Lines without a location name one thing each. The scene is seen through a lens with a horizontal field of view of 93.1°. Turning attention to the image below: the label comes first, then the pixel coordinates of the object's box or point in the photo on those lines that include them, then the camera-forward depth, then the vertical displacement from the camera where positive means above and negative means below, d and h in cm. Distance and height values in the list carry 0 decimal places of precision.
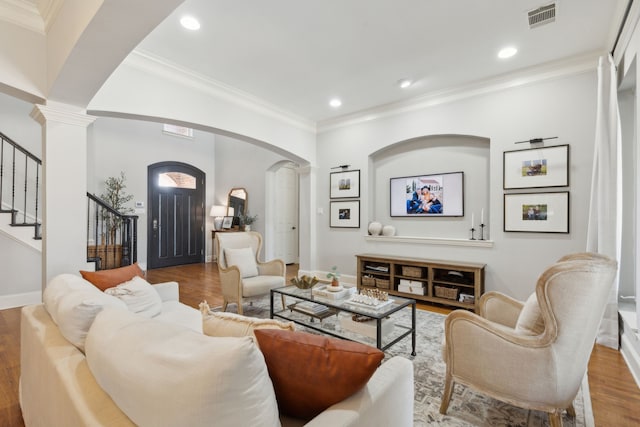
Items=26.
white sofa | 74 -52
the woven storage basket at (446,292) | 387 -100
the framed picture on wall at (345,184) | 514 +52
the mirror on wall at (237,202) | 753 +30
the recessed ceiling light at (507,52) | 319 +175
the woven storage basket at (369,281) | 461 -102
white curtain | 281 +28
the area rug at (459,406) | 179 -121
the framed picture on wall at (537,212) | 342 +4
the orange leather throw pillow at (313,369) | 94 -49
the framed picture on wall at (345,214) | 514 +1
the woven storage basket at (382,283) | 447 -102
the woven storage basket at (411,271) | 420 -79
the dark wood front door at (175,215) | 696 -3
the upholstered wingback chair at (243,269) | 353 -70
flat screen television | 431 +30
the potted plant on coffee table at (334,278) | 295 -63
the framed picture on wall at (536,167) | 342 +57
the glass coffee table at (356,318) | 240 -90
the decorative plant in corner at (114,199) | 567 +29
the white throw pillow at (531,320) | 165 -59
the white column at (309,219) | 561 -9
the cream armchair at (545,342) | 151 -68
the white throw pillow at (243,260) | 381 -59
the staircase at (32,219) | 390 -9
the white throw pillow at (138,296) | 202 -57
